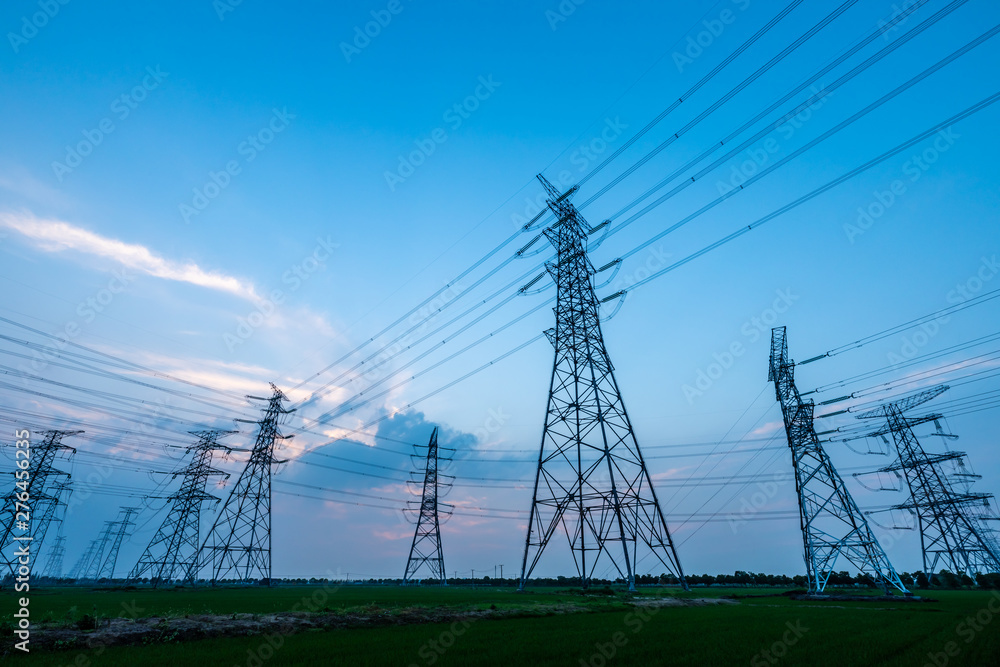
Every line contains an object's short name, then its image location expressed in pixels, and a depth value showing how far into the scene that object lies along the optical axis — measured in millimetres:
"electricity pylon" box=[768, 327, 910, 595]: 29781
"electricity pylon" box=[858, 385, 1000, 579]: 43938
